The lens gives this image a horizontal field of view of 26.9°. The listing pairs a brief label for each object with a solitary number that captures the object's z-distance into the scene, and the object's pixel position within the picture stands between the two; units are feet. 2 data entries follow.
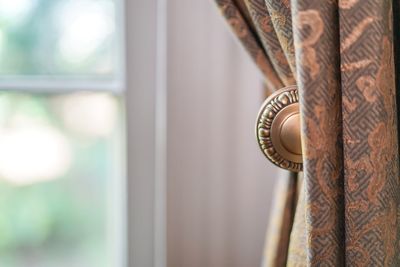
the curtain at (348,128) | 2.19
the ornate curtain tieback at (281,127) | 2.40
